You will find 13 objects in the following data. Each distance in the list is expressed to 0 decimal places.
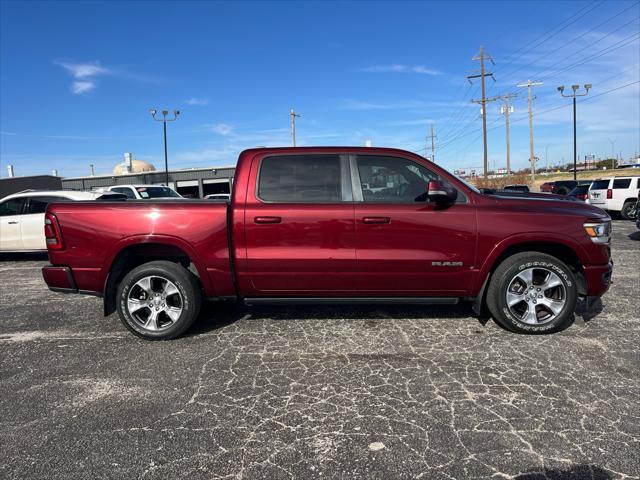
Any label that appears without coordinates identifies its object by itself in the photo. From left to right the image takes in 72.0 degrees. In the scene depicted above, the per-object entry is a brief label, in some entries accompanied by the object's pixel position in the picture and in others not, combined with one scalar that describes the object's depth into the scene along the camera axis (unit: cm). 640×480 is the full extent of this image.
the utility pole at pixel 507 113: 5198
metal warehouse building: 4750
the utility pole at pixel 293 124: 4744
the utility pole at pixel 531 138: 5003
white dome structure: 5478
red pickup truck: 432
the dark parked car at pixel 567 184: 2982
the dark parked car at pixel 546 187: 3628
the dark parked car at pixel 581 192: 1927
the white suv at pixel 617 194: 1691
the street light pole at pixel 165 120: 3315
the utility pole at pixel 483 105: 4100
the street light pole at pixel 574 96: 4000
